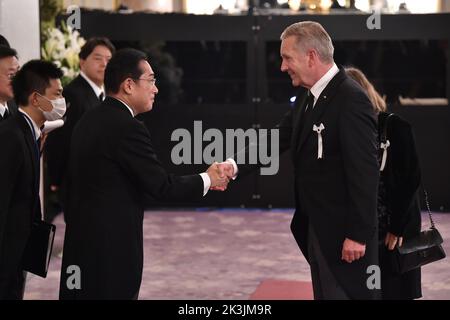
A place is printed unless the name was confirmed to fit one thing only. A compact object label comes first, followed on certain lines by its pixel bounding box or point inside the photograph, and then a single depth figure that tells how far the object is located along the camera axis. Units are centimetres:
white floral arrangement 1467
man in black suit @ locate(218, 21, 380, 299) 686
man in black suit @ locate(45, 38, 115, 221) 1233
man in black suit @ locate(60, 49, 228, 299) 668
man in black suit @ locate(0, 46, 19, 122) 848
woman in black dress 796
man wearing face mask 719
